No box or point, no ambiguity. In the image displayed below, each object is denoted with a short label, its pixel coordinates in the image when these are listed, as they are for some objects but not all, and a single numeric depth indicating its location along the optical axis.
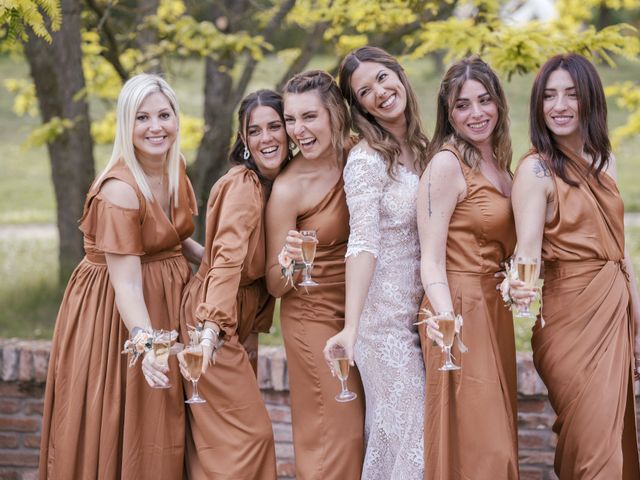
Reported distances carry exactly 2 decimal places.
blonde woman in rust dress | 3.75
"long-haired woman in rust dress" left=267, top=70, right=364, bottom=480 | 3.78
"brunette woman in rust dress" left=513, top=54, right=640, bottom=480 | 3.57
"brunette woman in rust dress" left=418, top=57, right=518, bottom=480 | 3.61
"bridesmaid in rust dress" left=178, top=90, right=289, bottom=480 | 3.66
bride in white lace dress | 3.76
